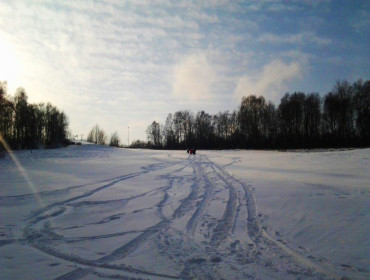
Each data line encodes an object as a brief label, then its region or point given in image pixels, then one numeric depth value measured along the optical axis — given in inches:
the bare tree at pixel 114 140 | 4353.6
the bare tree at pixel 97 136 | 4328.0
